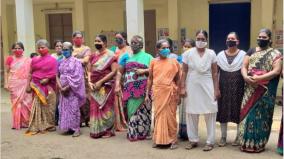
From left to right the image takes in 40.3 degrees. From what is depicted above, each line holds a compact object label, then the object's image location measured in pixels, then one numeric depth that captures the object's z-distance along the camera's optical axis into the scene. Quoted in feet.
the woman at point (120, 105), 22.89
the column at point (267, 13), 30.35
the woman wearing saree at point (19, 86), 24.29
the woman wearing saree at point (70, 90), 21.80
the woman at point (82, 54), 23.75
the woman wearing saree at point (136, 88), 19.94
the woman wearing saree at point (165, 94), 18.60
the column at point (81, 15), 38.06
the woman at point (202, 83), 17.92
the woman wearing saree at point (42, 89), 22.76
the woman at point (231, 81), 18.13
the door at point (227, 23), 34.37
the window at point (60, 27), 41.22
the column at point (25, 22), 32.86
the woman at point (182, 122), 20.08
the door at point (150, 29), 37.70
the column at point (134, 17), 28.50
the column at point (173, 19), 34.68
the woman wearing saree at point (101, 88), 21.01
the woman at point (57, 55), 23.49
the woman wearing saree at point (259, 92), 17.10
